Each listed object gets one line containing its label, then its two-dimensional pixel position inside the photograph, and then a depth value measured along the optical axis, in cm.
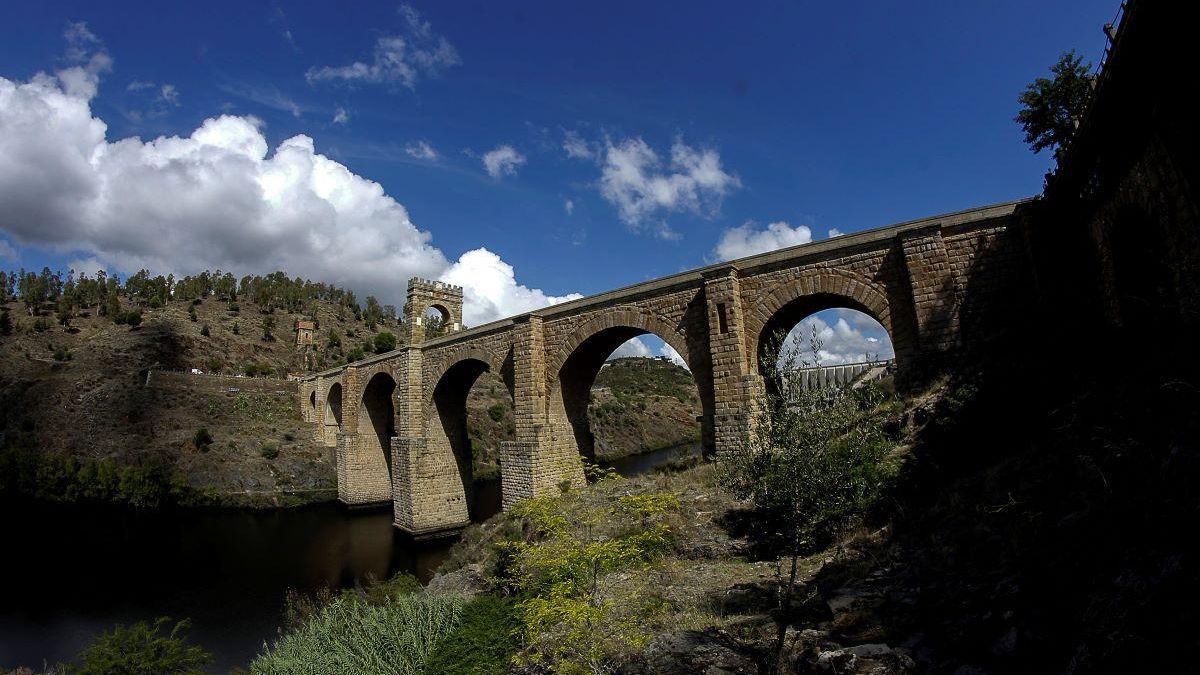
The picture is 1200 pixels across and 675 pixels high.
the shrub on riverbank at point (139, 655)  977
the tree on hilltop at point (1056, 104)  2002
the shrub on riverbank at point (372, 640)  936
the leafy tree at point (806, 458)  591
